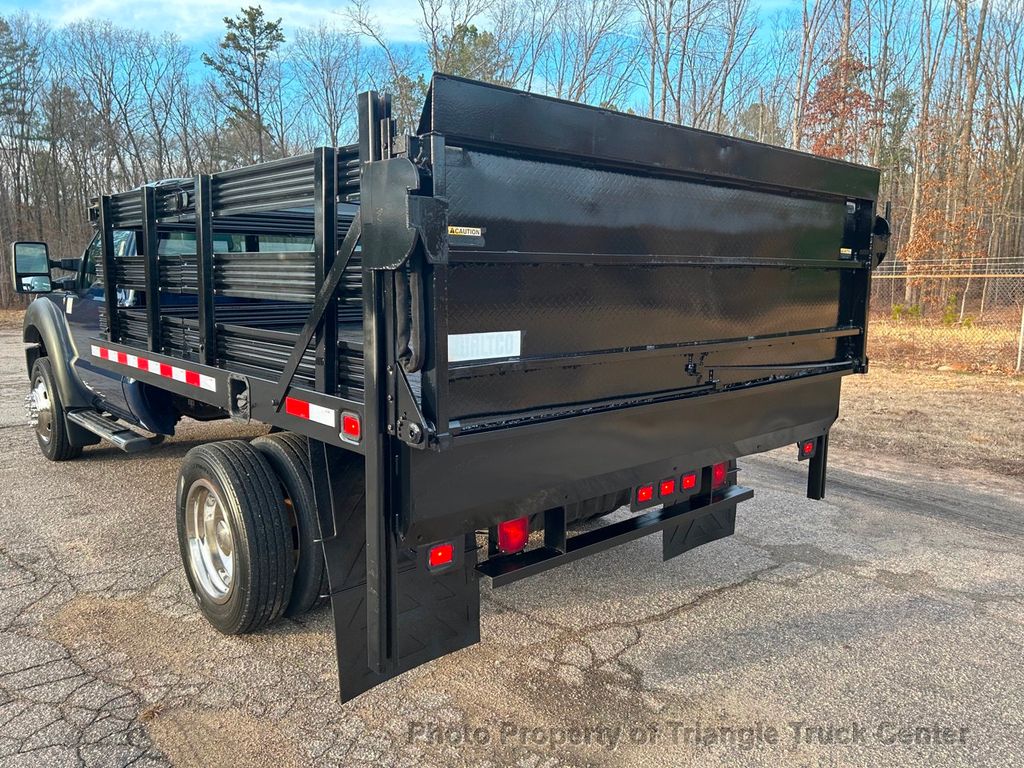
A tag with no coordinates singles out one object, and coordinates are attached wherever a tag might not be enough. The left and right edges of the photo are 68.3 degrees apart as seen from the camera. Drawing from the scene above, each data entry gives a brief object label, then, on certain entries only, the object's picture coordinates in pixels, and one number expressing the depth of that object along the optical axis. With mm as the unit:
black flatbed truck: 2375
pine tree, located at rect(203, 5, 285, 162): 30297
